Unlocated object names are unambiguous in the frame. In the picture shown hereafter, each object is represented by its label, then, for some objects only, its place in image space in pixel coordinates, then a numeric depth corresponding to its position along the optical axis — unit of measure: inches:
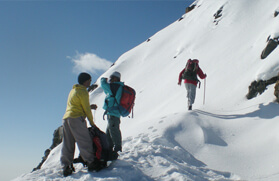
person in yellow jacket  151.5
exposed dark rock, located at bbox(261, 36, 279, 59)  380.4
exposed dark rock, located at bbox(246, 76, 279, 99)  294.0
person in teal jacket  175.9
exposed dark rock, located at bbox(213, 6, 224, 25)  1023.8
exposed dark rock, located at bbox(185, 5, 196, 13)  1764.1
